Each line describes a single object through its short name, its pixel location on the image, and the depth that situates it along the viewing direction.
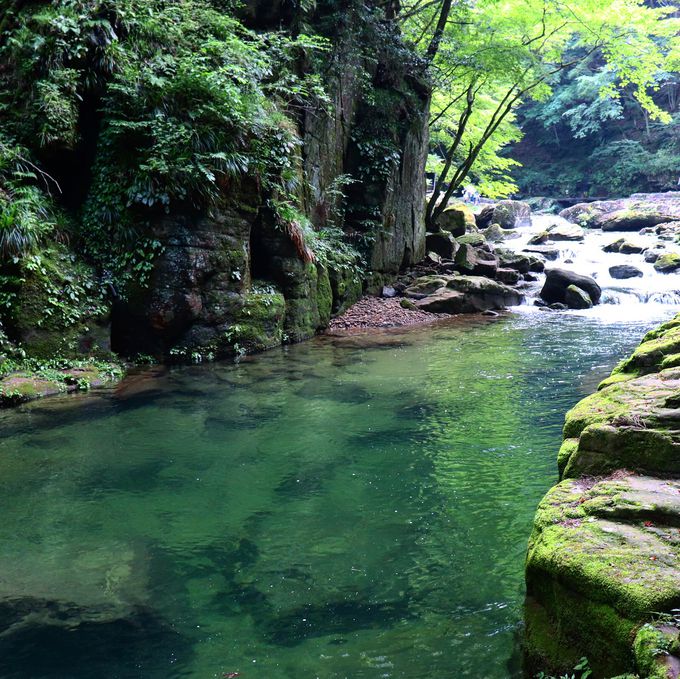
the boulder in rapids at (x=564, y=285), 17.80
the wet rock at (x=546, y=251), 23.98
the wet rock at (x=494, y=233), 28.59
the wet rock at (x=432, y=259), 19.81
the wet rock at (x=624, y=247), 23.45
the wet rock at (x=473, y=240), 22.27
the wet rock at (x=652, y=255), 21.39
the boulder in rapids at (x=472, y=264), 19.36
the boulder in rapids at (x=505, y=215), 32.59
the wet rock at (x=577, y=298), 17.20
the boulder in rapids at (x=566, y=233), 27.56
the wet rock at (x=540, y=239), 26.95
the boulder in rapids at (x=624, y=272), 20.16
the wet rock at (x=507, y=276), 19.56
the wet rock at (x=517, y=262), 20.86
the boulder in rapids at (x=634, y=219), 28.67
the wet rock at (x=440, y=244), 21.02
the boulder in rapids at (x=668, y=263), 20.00
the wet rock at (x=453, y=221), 23.66
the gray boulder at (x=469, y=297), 16.66
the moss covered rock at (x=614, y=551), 2.38
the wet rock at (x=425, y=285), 17.47
